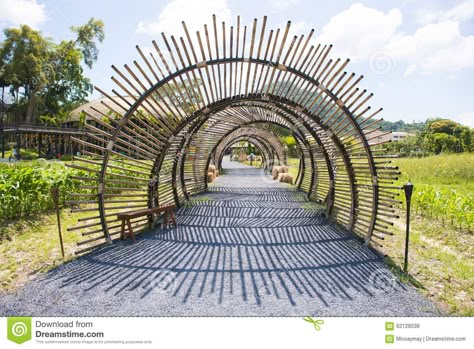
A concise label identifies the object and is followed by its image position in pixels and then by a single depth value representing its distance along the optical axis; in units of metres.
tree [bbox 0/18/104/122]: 33.84
